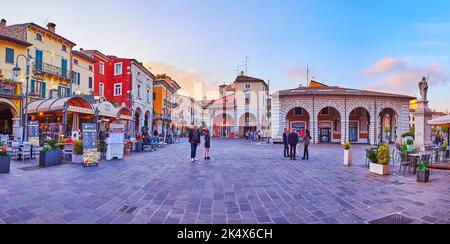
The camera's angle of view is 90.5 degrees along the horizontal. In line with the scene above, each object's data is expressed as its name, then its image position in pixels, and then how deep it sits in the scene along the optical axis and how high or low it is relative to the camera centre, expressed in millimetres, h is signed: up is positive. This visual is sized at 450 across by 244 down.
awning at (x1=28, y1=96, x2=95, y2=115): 12992 +1203
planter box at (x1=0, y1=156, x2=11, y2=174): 6832 -1261
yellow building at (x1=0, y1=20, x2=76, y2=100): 21609 +7067
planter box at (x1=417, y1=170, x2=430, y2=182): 6344 -1383
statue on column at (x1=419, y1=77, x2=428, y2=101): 11883 +2129
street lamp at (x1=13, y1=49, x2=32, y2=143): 13652 -432
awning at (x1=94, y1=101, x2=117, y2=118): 14856 +1062
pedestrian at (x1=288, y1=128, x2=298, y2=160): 11758 -719
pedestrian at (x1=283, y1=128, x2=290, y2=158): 12967 -753
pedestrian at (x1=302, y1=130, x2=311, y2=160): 11789 -903
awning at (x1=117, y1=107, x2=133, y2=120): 15842 +894
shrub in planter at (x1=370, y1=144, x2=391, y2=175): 7577 -1184
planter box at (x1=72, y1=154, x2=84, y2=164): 9289 -1435
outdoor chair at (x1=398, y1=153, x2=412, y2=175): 7936 -1185
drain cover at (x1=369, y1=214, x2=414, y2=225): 3504 -1506
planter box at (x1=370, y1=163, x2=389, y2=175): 7539 -1438
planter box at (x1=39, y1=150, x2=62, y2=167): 8336 -1302
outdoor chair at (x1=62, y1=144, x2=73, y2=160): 10172 -1210
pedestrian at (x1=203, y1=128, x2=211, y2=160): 11094 -820
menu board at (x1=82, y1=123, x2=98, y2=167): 8586 -811
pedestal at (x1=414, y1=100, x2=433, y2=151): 11727 +132
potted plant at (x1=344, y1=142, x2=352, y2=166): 9523 -1214
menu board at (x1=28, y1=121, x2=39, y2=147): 11348 -397
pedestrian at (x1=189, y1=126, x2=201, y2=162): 10477 -677
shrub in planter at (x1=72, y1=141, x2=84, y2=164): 9294 -1232
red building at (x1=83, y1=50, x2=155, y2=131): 28469 +5804
